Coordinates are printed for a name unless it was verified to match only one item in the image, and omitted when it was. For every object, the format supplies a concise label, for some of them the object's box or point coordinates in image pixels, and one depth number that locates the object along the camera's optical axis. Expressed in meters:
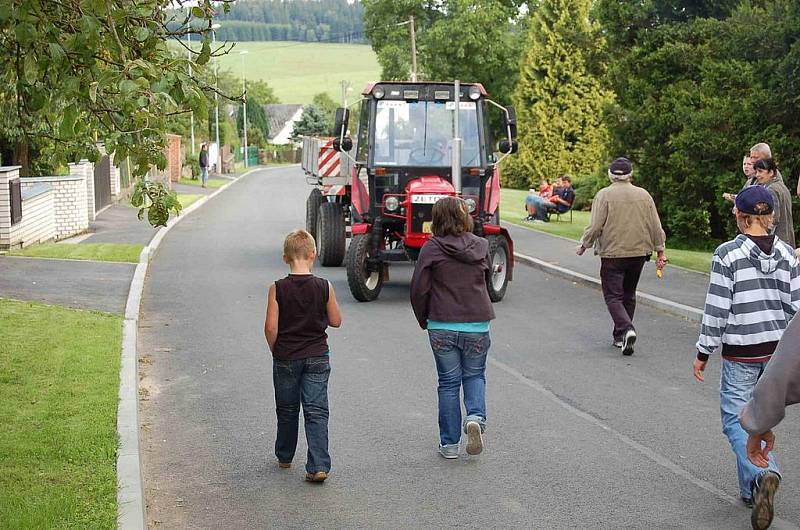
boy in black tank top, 7.20
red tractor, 15.51
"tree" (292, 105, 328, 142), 107.41
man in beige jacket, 11.69
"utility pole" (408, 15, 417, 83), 60.18
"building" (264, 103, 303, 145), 150.25
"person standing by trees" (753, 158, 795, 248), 10.91
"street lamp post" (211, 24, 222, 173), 73.80
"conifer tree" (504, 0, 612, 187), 51.28
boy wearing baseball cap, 6.73
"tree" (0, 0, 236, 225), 6.00
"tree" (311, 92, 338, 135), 128.52
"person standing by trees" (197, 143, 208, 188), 52.69
